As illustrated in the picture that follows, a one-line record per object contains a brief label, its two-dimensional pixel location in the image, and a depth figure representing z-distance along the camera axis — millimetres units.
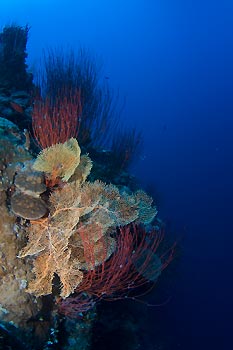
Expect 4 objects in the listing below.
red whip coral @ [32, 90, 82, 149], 3658
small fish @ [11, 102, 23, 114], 5328
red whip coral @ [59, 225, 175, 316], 3166
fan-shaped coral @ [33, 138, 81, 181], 2736
